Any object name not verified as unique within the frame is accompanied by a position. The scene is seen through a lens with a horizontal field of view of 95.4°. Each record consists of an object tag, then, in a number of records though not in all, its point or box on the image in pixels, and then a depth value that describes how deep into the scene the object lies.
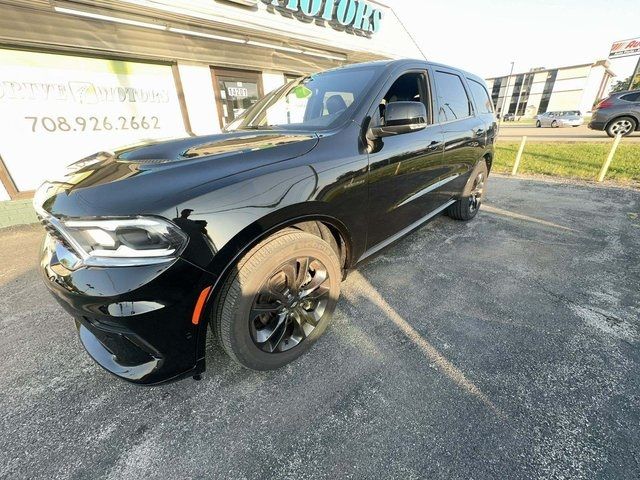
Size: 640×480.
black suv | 1.26
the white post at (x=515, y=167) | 7.11
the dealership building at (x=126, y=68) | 4.34
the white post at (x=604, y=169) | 6.02
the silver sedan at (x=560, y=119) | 24.11
